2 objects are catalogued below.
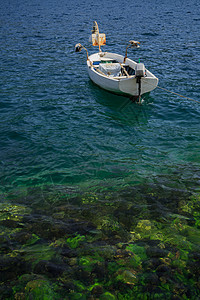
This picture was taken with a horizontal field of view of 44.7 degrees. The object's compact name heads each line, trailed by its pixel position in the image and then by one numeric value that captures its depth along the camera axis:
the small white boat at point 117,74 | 15.71
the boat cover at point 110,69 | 18.89
